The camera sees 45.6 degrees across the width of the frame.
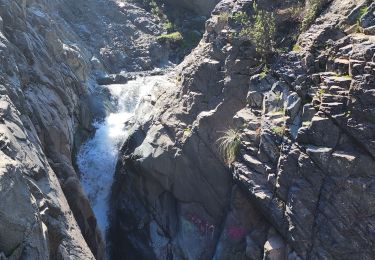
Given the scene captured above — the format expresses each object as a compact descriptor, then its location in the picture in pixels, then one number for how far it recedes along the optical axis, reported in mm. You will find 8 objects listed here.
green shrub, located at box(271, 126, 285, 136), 13672
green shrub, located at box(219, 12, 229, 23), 17797
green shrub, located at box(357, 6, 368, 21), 13457
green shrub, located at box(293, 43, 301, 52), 14942
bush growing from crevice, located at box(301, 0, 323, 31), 15102
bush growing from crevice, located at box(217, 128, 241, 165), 14977
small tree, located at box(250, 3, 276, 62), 15797
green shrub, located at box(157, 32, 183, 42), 40219
